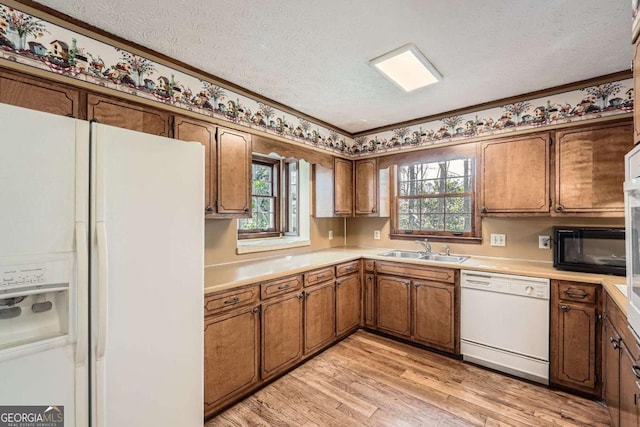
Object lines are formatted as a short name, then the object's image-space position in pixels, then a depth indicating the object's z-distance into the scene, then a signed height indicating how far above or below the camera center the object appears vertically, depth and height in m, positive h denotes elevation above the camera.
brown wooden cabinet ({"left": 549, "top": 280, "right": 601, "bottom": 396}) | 2.07 -0.94
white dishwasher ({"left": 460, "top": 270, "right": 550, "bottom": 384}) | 2.27 -0.94
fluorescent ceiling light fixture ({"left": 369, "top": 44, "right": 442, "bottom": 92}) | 1.95 +1.08
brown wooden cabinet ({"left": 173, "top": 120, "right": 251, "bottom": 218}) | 2.15 +0.40
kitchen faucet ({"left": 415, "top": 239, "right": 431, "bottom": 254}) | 3.30 -0.38
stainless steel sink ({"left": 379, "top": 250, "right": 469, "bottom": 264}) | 3.00 -0.49
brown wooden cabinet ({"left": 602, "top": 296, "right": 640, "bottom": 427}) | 1.29 -0.84
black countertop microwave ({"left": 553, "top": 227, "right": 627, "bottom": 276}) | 2.13 -0.30
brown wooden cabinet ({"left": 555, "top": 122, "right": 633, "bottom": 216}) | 2.22 +0.35
